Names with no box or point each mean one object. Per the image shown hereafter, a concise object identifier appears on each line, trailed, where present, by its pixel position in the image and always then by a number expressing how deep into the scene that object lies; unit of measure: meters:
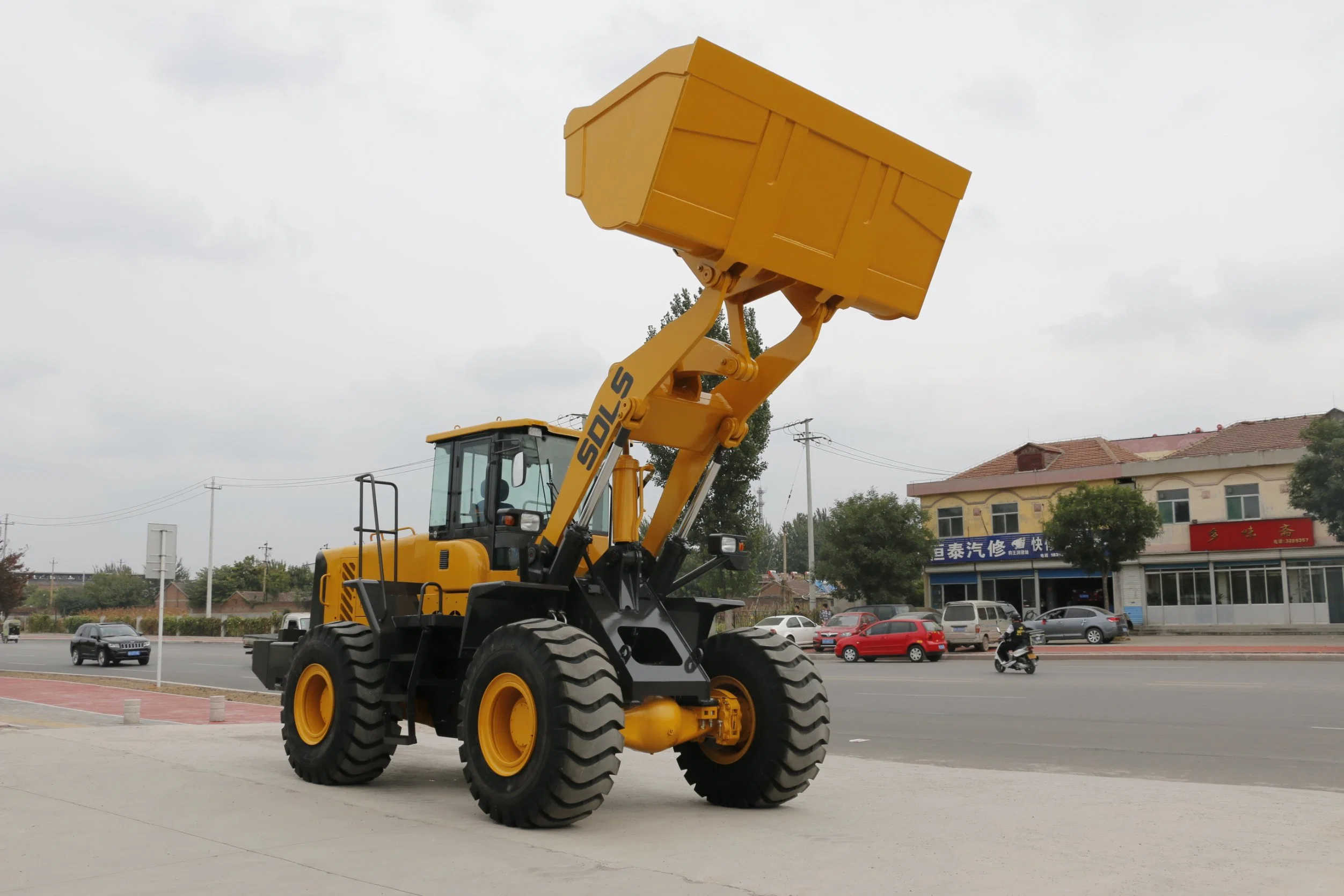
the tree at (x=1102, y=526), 43.94
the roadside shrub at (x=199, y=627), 68.38
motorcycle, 26.80
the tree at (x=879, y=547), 49.22
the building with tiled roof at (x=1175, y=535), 45.41
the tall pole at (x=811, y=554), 52.66
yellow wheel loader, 7.39
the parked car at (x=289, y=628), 11.56
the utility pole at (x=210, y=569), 73.72
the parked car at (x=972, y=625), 37.62
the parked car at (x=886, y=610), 42.31
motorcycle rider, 27.23
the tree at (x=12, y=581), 53.56
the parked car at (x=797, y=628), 42.12
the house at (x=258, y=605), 77.48
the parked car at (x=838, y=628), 39.09
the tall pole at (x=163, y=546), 22.09
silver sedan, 39.97
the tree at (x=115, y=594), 114.69
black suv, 34.41
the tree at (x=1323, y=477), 39.38
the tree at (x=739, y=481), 37.31
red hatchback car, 33.31
